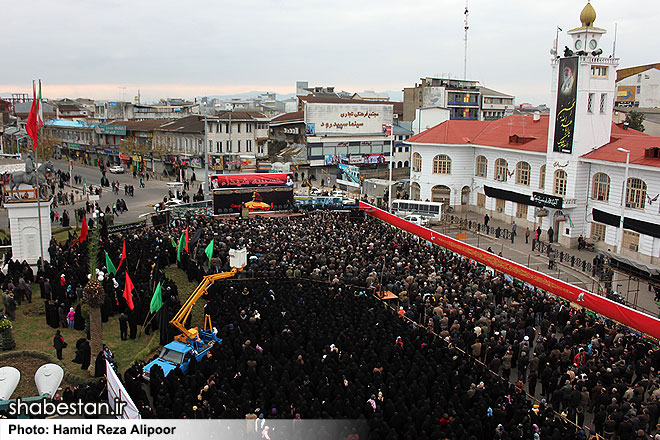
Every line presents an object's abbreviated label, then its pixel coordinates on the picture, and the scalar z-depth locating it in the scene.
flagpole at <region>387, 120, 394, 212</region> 41.67
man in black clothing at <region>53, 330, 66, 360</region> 17.11
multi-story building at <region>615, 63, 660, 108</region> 68.94
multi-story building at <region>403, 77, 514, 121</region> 69.88
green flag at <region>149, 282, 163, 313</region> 18.49
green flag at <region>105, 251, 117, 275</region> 22.02
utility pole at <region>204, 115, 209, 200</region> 41.72
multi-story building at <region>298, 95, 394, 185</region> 58.28
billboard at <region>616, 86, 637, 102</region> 70.50
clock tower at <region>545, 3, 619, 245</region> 32.06
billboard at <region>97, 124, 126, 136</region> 69.06
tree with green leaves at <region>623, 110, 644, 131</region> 51.30
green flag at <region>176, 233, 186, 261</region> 25.72
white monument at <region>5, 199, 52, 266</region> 24.72
